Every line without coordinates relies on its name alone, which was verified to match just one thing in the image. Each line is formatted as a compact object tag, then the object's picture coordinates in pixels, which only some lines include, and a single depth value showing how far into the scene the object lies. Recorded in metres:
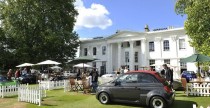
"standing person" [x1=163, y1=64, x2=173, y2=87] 10.49
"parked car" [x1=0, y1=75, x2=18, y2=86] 11.75
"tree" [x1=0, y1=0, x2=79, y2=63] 26.10
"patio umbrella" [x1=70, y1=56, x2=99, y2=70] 17.21
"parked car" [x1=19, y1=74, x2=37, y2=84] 18.43
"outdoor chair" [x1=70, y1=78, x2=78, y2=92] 12.52
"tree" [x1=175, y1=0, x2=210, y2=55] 15.88
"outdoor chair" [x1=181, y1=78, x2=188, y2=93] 10.51
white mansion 26.86
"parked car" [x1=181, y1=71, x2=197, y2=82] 20.75
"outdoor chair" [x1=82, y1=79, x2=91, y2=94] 11.81
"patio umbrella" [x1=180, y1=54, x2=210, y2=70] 10.78
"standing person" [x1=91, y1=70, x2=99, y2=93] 12.06
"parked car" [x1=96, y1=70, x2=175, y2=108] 7.59
